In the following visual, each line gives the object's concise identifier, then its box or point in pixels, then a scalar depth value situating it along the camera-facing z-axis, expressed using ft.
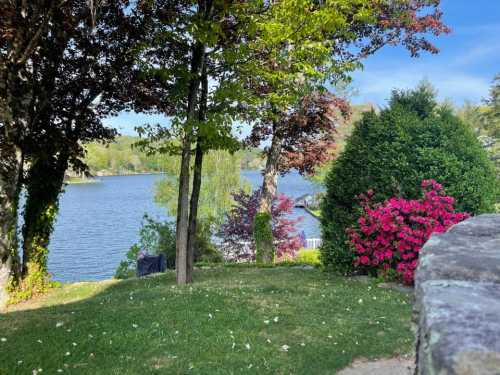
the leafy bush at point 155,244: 63.00
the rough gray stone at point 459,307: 3.72
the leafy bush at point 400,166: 31.55
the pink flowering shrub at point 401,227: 29.76
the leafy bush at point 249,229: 71.92
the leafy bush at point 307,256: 77.00
